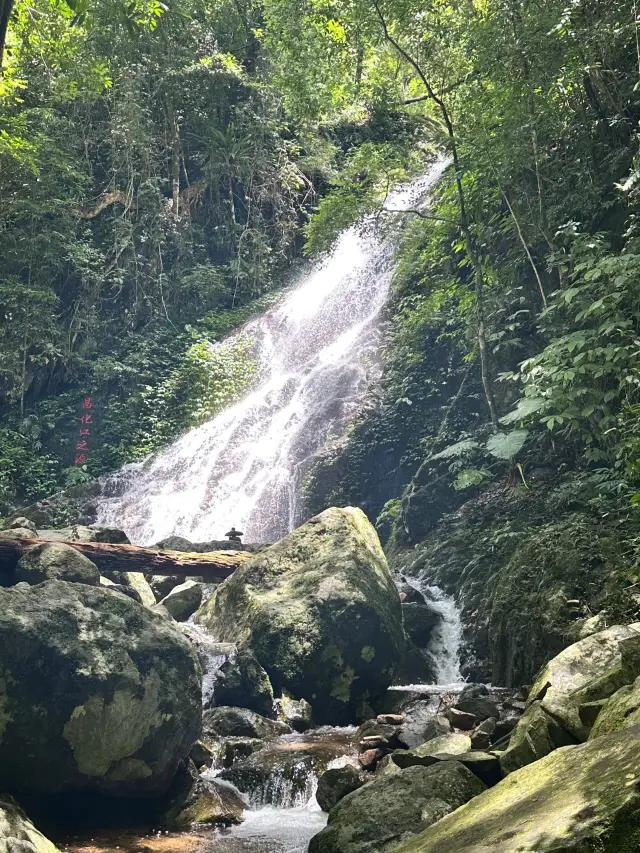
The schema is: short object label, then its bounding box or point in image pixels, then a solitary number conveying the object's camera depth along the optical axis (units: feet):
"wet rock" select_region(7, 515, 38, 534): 32.19
